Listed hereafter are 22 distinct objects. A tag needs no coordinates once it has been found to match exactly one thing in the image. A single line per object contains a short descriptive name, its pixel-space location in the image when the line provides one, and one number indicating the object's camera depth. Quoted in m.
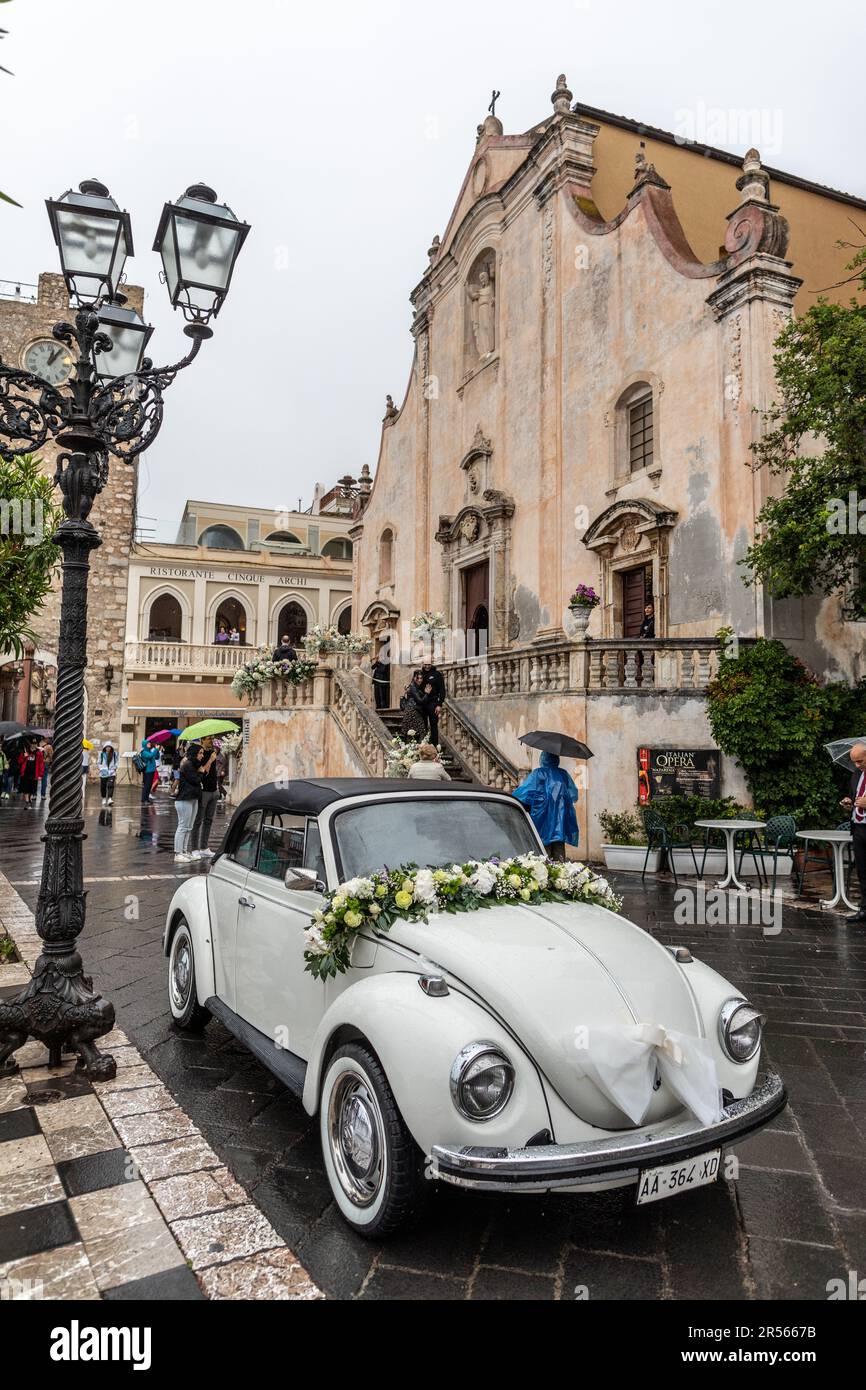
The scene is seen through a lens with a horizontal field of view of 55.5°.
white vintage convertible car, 2.52
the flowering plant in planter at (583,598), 12.65
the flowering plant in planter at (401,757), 11.69
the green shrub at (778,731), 11.28
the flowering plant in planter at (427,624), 19.33
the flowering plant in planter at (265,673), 16.52
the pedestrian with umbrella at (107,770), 20.16
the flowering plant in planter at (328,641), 16.45
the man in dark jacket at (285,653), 17.56
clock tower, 28.72
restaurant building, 31.02
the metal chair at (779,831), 9.44
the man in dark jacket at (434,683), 14.02
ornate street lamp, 4.24
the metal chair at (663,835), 10.41
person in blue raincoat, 8.25
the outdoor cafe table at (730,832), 9.08
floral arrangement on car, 3.22
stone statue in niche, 20.67
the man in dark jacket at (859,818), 8.10
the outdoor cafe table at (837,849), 8.35
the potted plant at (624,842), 11.04
